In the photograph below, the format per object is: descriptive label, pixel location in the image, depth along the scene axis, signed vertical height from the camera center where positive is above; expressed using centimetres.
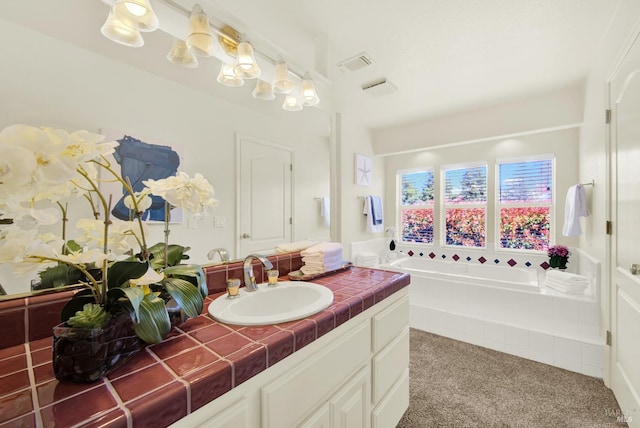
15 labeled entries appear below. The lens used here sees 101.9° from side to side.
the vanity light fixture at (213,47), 108 +86
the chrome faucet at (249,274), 125 -29
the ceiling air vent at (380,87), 237 +119
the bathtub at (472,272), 255 -69
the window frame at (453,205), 341 +13
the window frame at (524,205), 302 +11
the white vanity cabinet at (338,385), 70 -59
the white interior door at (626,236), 139 -13
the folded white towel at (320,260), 158 -28
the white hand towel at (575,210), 231 +4
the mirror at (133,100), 83 +47
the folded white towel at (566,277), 222 -56
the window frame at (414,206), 376 +15
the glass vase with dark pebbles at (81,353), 57 -31
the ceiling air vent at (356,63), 199 +120
